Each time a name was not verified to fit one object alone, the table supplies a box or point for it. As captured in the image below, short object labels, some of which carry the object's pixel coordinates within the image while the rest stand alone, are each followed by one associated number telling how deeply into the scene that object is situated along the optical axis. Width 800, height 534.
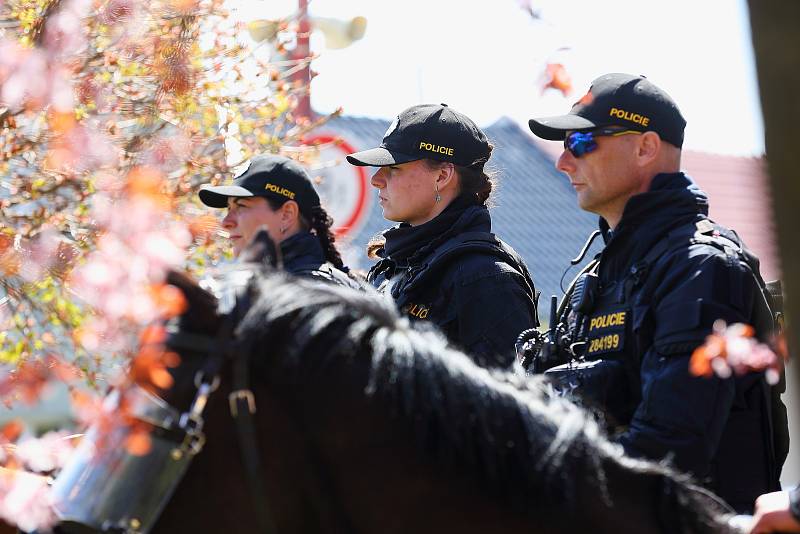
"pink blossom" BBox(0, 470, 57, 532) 4.09
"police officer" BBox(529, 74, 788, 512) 5.17
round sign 18.67
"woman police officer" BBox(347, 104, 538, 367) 7.26
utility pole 11.17
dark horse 3.77
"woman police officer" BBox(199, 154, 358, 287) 8.87
